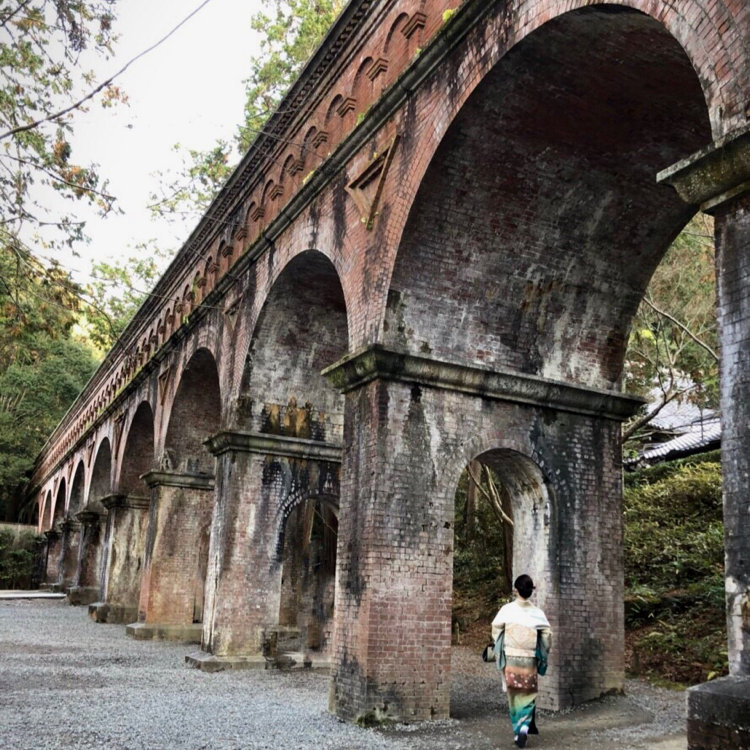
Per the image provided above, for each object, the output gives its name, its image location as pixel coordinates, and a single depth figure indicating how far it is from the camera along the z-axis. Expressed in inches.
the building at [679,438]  717.3
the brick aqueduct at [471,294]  263.6
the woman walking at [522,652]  253.8
